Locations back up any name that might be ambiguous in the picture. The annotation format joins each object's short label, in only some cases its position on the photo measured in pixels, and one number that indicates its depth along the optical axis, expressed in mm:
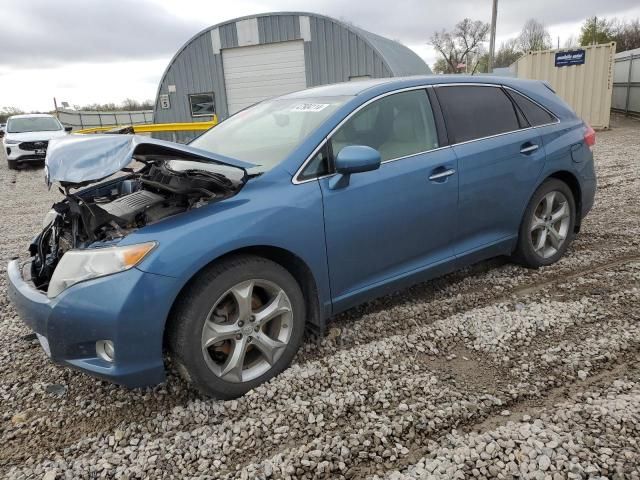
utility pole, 23945
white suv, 14211
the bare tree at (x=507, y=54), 56906
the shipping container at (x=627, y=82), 19266
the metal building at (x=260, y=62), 17328
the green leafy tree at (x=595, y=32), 43594
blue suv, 2455
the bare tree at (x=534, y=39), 61322
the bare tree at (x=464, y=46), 62719
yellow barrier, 12664
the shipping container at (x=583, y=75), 15641
